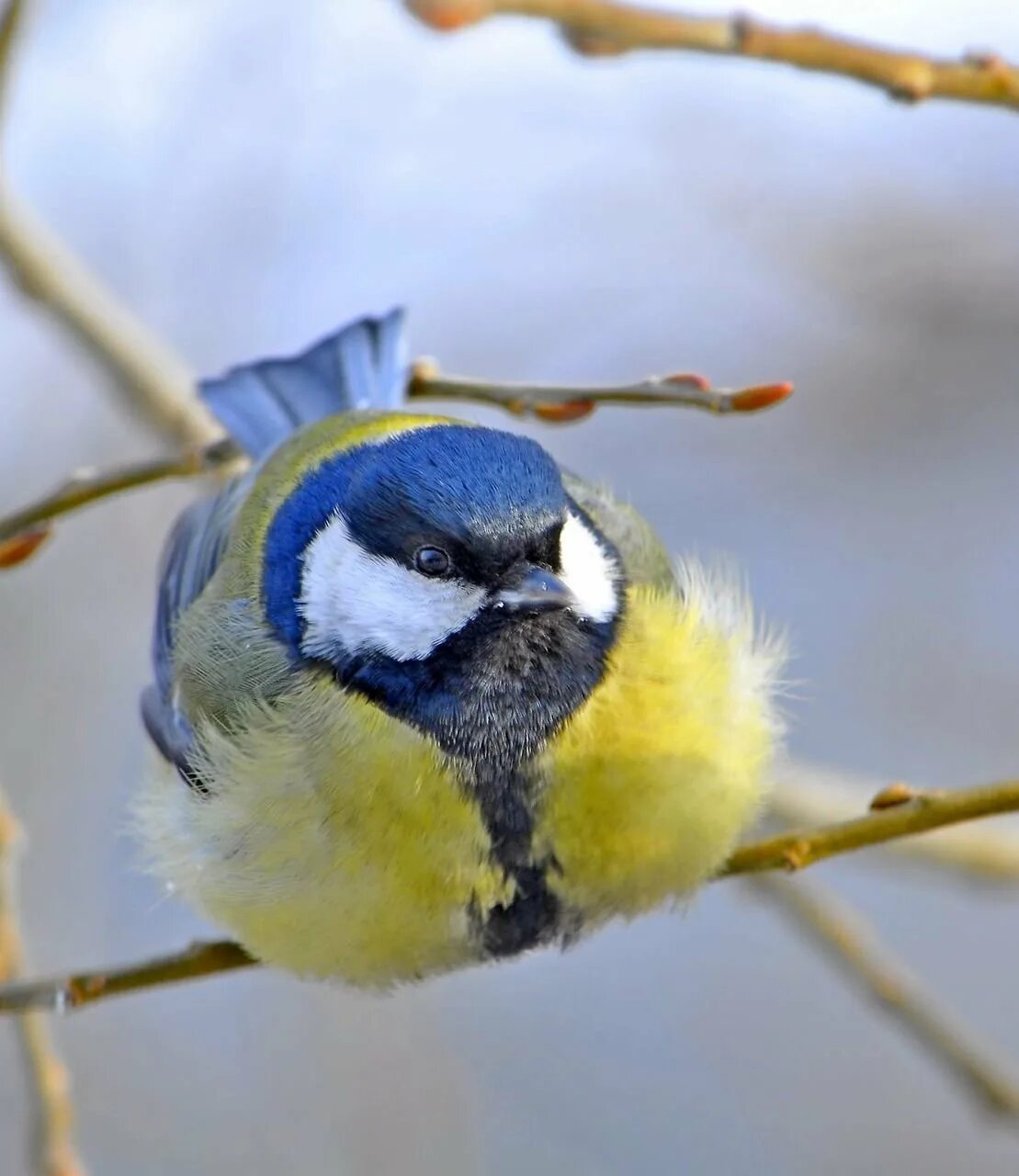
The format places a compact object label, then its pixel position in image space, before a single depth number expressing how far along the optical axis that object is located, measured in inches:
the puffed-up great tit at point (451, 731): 97.9
